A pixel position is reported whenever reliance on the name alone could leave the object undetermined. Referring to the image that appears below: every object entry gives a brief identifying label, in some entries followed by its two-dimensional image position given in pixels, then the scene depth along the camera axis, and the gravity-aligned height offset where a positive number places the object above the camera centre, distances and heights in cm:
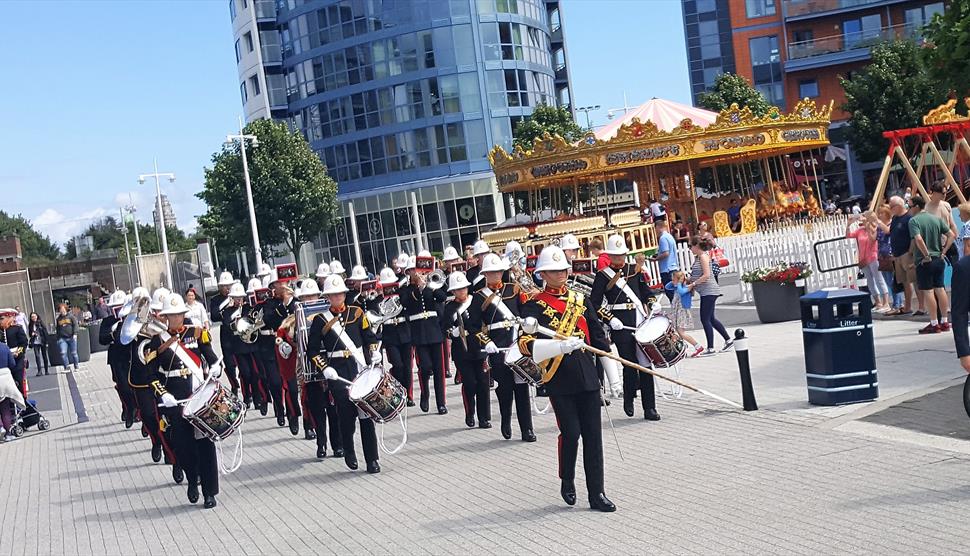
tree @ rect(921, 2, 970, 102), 1373 +141
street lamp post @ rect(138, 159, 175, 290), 5025 +92
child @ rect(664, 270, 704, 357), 1371 -157
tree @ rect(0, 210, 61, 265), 11019 +360
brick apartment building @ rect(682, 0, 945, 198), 5806 +715
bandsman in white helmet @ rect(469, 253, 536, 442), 1131 -117
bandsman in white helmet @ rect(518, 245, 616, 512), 799 -122
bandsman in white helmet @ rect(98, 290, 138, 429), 1441 -116
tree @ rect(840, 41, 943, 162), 4944 +311
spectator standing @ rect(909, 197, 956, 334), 1426 -127
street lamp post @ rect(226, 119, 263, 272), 4543 +293
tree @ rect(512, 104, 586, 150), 5416 +421
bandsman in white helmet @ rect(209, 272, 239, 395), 1562 -93
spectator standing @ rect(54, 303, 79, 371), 3170 -187
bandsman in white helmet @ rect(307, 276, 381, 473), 1072 -114
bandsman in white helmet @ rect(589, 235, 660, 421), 1148 -115
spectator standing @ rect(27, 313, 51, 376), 3347 -195
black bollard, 1098 -189
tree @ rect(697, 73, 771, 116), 5431 +454
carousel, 3228 +99
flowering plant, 1786 -153
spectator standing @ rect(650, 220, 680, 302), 1908 -105
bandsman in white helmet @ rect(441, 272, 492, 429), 1244 -155
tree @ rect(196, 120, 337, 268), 4866 +249
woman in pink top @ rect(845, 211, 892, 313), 1712 -143
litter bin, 1056 -171
